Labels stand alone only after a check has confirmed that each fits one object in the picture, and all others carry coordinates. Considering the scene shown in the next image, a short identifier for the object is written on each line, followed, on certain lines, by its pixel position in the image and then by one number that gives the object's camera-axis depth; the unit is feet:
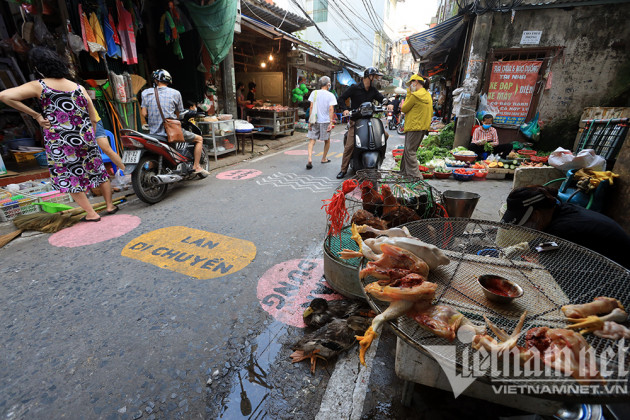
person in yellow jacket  19.15
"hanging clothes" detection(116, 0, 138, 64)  20.33
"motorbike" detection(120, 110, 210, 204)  15.83
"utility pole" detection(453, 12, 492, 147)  25.20
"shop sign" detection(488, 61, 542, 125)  25.38
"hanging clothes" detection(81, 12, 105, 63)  18.17
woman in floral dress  11.87
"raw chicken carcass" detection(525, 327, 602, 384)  3.34
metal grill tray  4.18
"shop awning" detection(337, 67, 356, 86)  72.22
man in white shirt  25.22
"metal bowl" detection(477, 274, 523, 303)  4.80
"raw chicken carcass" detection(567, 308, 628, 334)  3.96
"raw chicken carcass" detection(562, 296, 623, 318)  4.14
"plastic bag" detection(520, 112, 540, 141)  25.68
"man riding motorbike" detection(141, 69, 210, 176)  17.49
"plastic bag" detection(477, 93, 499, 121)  26.81
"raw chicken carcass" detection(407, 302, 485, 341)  3.97
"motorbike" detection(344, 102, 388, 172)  19.10
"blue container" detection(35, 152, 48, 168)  20.67
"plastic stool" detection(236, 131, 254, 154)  29.48
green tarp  23.50
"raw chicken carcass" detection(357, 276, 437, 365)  4.09
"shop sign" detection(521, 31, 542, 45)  24.31
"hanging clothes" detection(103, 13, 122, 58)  19.80
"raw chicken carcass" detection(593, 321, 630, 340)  3.82
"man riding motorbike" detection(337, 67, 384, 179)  20.88
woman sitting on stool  26.58
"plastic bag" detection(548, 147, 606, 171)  12.39
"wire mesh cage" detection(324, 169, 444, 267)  8.80
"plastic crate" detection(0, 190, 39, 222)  13.42
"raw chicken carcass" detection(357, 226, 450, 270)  5.25
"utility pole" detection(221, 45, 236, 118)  31.60
